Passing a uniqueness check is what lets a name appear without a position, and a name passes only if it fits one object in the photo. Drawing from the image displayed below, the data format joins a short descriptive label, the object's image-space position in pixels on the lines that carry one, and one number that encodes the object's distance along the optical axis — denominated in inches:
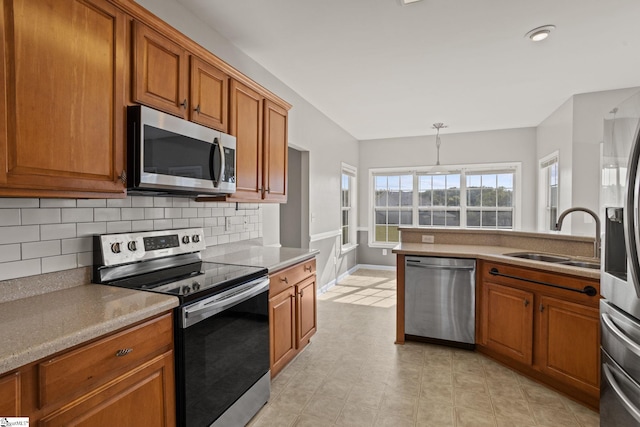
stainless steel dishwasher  118.8
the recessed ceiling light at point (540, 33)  103.0
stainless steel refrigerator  55.9
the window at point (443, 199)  242.8
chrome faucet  104.1
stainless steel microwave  65.2
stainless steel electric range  62.7
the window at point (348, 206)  247.3
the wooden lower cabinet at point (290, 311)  95.3
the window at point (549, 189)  195.9
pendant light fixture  211.9
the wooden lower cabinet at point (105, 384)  40.7
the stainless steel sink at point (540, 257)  113.6
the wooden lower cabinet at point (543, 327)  87.0
